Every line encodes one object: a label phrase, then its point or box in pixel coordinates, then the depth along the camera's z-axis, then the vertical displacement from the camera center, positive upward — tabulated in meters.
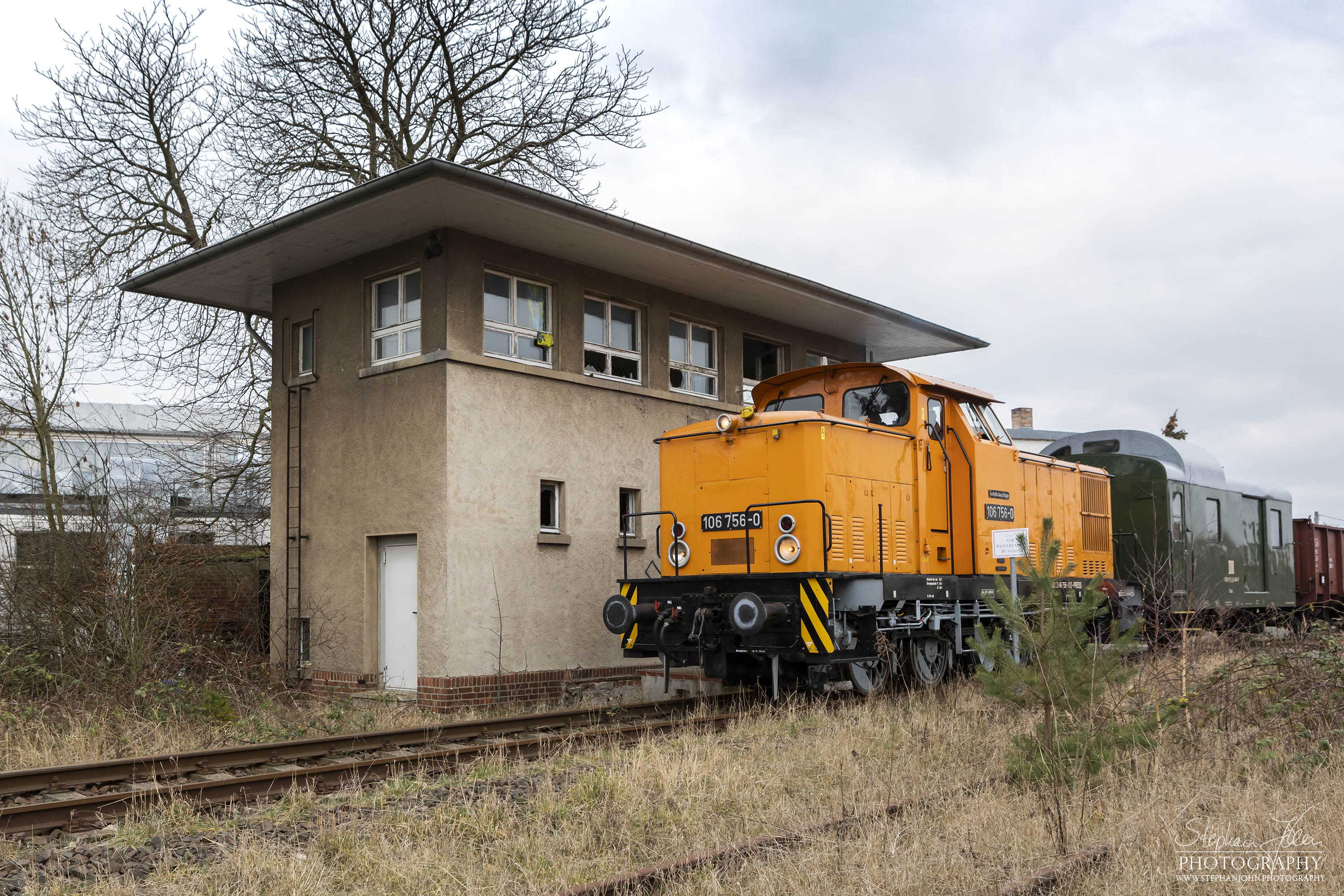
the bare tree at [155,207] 17.89 +5.56
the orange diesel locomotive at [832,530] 10.21 -0.10
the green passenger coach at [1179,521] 14.98 -0.09
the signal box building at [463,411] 12.27 +1.43
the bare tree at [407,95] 18.59 +7.66
